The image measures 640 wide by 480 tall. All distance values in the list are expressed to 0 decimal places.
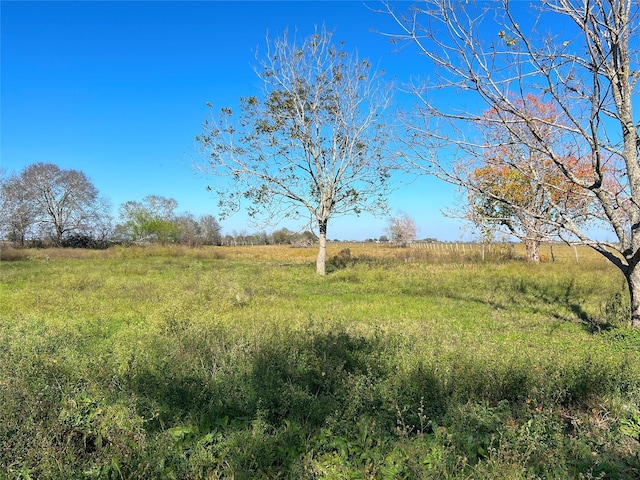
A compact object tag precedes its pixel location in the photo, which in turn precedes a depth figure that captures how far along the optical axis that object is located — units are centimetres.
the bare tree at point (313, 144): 1734
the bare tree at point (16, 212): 3550
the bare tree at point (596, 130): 522
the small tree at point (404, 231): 6819
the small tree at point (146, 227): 5341
